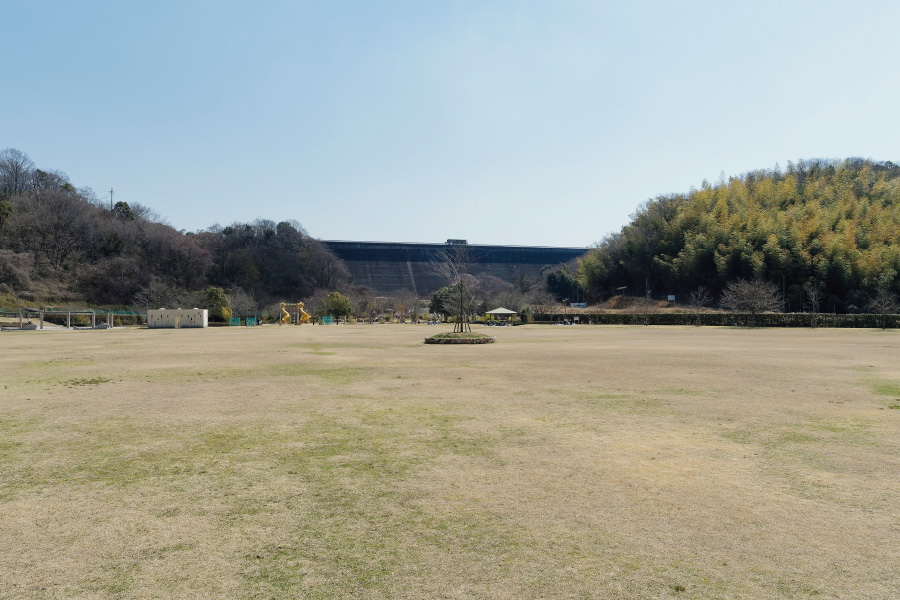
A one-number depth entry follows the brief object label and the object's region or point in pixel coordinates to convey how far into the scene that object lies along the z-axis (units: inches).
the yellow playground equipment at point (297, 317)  3038.9
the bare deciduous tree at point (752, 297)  2445.9
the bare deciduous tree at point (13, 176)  3966.5
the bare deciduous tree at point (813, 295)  2483.0
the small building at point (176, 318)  2427.4
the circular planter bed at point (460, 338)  1250.0
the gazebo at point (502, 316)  3207.4
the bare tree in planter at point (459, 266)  1356.3
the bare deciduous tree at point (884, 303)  2266.2
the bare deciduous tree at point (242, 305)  3215.1
